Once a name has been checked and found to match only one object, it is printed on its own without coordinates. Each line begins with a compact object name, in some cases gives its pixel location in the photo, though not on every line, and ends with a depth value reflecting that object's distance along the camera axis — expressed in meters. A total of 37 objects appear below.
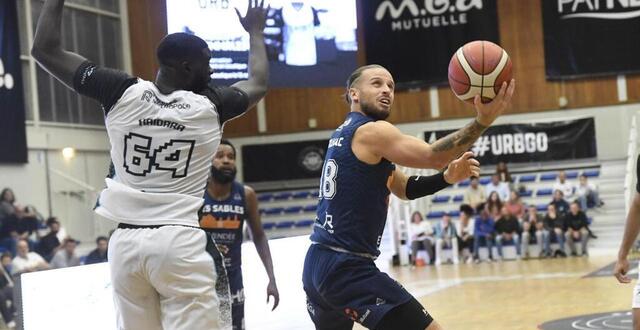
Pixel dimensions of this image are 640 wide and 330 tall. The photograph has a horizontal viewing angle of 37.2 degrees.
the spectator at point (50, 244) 15.58
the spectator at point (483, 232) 20.33
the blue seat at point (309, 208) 25.18
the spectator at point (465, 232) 20.61
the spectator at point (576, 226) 19.83
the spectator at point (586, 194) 21.03
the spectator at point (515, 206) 20.38
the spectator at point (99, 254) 13.91
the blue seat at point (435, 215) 22.85
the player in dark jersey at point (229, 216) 6.46
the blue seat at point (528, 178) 23.14
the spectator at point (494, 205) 20.34
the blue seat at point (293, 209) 25.34
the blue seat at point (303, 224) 24.94
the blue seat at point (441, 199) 23.44
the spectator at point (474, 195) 21.20
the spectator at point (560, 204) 20.09
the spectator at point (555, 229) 19.92
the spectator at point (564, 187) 20.95
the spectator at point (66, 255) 14.63
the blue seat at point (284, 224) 25.06
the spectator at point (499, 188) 21.20
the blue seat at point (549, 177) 22.94
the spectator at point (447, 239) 20.53
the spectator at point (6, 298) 11.20
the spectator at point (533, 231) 20.02
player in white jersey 3.64
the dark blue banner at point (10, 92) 19.28
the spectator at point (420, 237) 20.61
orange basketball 4.53
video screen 16.58
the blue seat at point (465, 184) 23.20
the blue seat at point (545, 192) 22.50
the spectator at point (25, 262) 13.52
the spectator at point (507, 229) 20.14
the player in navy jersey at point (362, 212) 4.51
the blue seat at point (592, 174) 22.73
